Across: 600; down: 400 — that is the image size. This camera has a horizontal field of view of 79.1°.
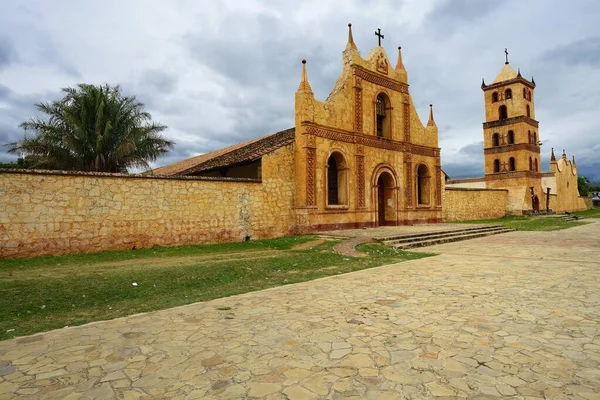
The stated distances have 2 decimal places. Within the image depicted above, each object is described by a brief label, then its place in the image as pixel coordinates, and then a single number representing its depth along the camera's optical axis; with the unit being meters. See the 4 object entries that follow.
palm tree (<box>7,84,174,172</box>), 17.88
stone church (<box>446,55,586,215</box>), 36.81
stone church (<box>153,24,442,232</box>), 16.27
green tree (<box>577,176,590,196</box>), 66.38
